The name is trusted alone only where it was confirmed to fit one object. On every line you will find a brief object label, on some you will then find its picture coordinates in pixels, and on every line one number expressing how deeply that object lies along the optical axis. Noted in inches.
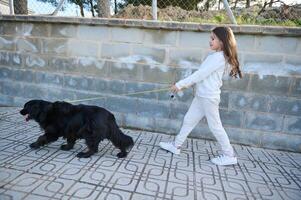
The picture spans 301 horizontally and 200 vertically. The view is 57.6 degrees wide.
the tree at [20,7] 240.7
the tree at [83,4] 230.1
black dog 142.2
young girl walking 139.9
